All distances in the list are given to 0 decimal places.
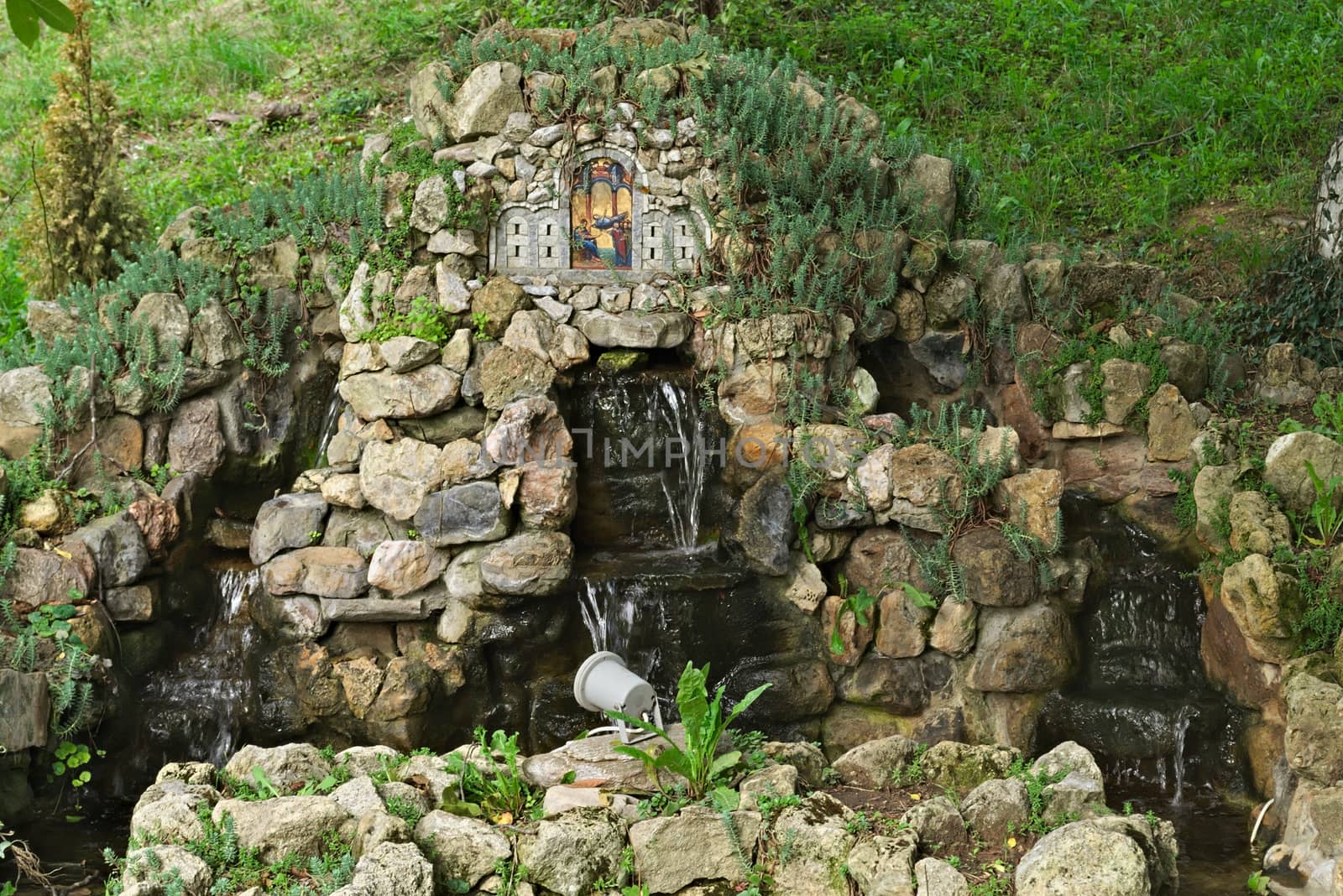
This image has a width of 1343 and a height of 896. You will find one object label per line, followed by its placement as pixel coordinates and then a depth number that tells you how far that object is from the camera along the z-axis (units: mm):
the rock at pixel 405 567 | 7965
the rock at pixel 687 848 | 5527
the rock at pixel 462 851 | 5480
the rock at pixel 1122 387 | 8828
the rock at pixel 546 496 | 7941
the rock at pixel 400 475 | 8109
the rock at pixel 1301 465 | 7578
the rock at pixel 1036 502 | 7848
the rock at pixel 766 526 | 8078
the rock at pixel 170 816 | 5484
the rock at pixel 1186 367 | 9008
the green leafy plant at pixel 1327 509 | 7379
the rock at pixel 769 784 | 5750
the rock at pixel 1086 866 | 5020
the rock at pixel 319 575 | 7977
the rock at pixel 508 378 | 8281
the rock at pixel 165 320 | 8445
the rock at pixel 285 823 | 5461
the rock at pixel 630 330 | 8578
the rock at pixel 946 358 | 9234
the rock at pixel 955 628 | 7773
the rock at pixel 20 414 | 8125
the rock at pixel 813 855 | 5438
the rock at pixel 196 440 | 8492
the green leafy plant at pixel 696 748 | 5801
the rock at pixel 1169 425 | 8656
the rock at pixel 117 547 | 7840
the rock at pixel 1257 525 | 7434
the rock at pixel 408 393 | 8312
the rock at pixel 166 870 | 5168
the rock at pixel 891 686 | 7984
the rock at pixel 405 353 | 8305
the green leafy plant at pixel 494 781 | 5855
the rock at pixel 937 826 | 5523
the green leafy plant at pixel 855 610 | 7941
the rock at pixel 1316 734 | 6562
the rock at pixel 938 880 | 5184
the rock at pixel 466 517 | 7934
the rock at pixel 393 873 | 5062
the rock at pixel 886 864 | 5215
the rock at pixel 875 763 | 6168
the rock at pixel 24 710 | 7016
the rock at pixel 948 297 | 9109
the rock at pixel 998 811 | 5578
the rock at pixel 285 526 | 8219
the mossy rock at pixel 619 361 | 8688
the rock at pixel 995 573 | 7660
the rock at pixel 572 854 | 5445
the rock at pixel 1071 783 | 5699
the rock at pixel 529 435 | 8062
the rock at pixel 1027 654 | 7676
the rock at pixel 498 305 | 8523
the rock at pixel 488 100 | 8688
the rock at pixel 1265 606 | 7113
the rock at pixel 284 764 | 6070
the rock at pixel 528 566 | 7770
